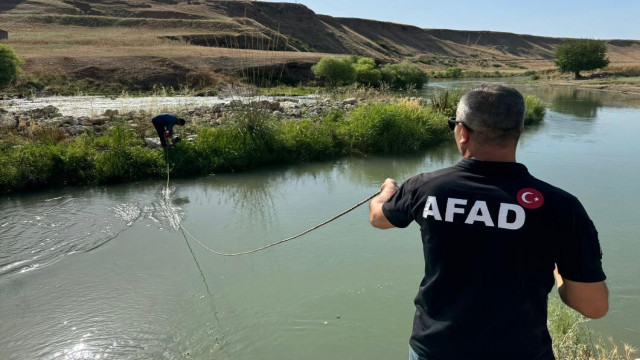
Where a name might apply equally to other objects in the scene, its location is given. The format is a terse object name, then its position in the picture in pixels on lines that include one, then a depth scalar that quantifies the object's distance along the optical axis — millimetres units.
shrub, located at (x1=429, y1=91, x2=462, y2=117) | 16156
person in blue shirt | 9922
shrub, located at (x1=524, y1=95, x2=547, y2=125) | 18562
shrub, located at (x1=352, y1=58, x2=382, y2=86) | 32281
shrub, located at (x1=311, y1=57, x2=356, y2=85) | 31453
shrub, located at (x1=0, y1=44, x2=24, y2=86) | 19484
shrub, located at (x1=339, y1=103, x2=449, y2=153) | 12844
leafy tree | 50594
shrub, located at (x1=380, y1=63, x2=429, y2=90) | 34469
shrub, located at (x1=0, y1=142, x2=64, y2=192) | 8922
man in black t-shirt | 1561
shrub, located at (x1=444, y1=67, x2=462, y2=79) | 57128
